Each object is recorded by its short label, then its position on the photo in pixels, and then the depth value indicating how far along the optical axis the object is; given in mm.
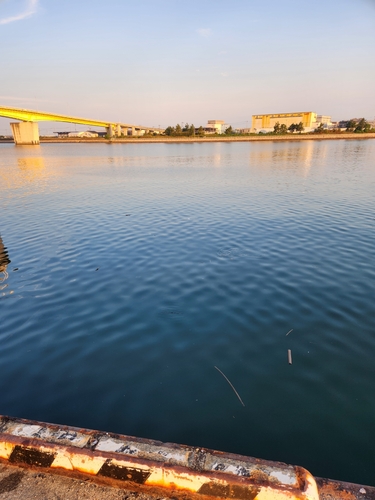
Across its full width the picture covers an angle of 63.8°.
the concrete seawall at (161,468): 2736
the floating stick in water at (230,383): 5162
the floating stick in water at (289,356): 6008
